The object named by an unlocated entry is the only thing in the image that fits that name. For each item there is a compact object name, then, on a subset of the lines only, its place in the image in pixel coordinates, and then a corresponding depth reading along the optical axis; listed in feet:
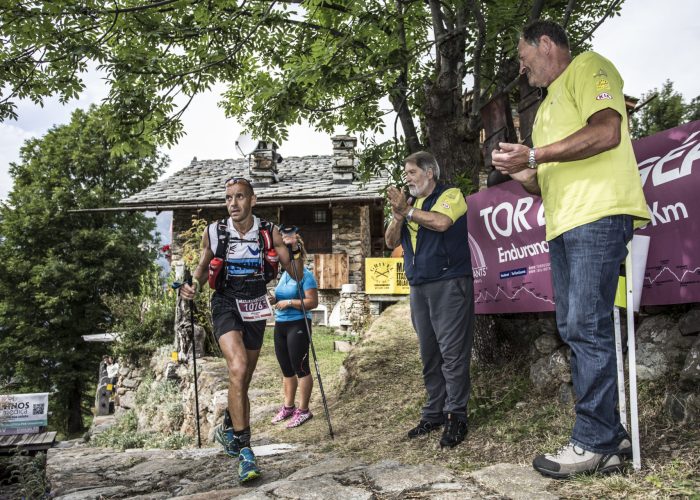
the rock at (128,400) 38.22
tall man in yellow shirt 8.43
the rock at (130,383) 39.42
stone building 58.39
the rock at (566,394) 12.91
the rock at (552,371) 13.52
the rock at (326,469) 10.69
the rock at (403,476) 9.33
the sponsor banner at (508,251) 13.64
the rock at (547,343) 14.34
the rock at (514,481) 8.17
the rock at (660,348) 11.23
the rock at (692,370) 10.25
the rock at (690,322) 10.92
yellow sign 48.96
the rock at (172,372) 32.95
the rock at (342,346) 39.52
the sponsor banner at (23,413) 33.58
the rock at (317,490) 9.03
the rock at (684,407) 9.93
